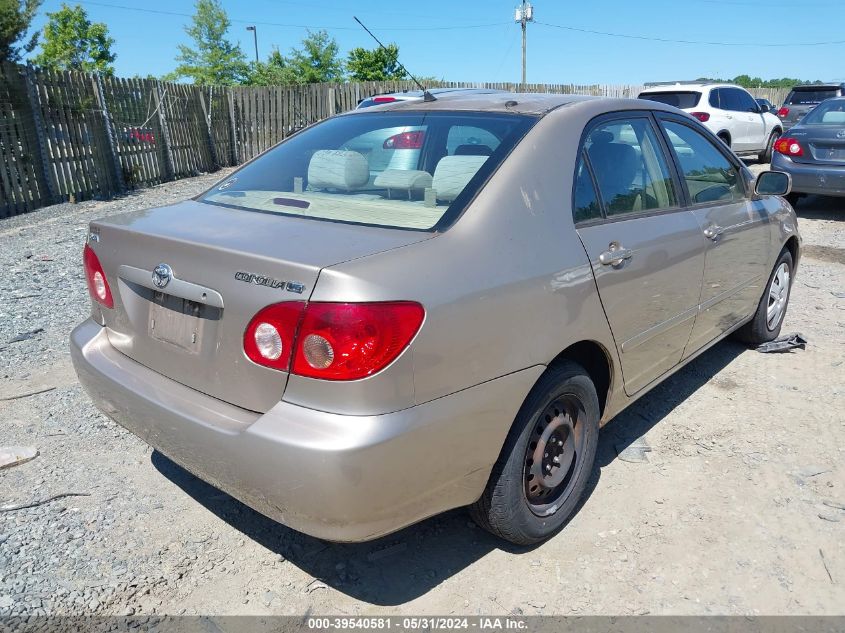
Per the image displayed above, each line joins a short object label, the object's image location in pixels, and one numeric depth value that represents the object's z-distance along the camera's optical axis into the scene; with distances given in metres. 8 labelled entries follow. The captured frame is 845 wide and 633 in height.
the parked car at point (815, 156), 9.14
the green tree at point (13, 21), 16.69
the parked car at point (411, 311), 1.99
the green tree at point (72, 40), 41.03
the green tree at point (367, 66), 30.47
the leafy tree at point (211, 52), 50.31
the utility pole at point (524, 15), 39.28
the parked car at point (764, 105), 16.09
